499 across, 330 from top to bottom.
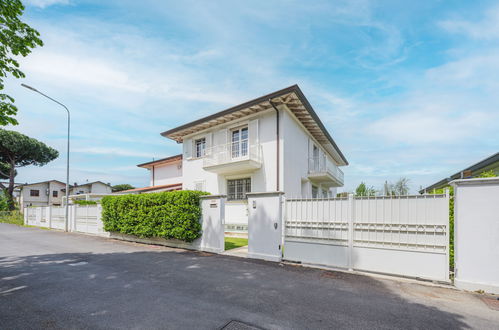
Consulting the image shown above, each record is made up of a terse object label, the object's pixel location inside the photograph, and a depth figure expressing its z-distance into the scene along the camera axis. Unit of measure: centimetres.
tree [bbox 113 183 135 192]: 5799
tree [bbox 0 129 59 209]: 3114
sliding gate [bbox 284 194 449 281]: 550
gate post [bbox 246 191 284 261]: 757
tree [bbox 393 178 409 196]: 2148
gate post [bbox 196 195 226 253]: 884
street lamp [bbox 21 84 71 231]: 1621
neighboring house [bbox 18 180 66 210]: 4216
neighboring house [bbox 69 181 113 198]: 4357
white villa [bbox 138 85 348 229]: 1314
